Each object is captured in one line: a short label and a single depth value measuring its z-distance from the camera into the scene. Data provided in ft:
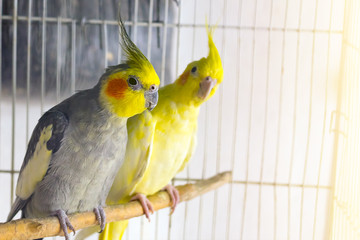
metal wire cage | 4.63
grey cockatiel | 2.47
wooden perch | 2.27
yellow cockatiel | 3.11
